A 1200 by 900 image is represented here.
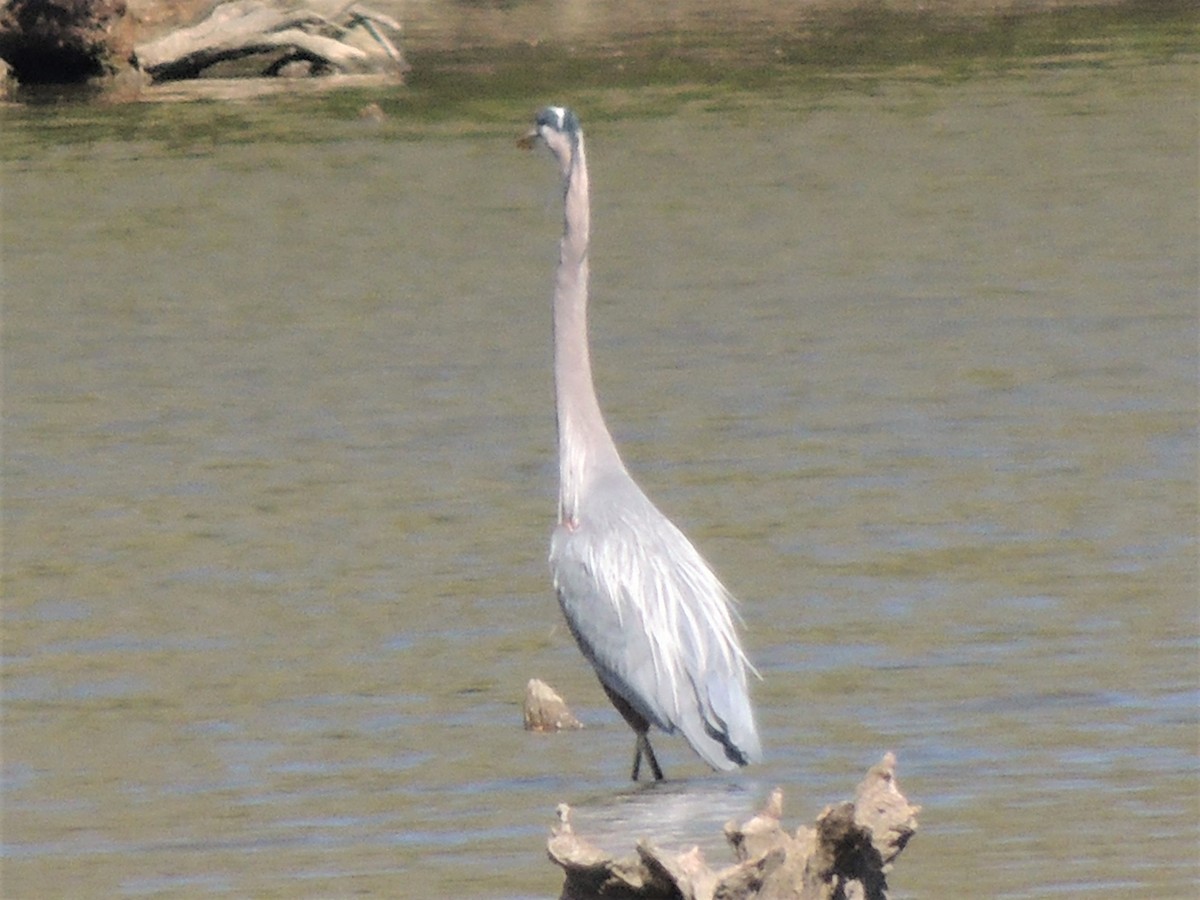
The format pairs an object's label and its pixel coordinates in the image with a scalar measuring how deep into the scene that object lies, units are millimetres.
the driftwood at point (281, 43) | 50781
